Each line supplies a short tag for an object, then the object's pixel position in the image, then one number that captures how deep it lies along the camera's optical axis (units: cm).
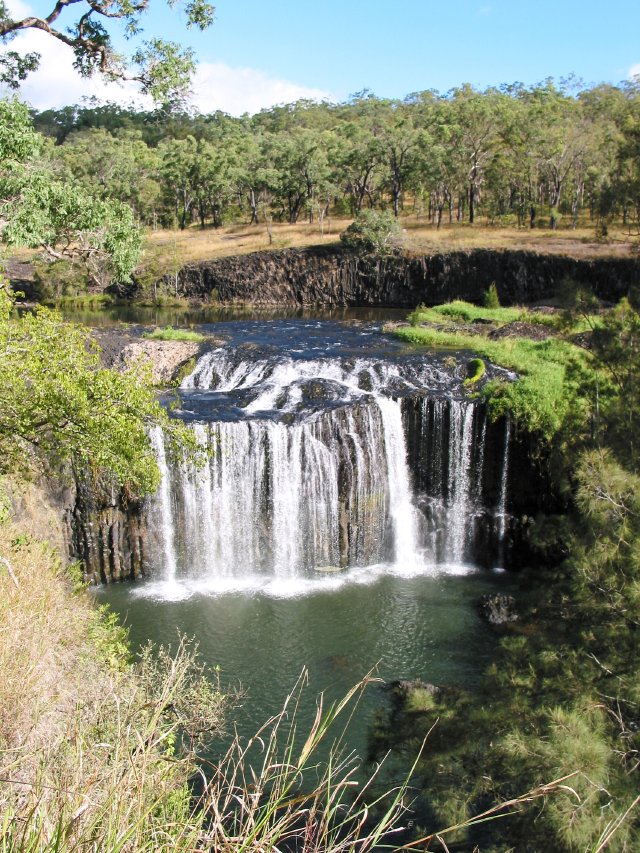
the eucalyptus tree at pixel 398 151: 5606
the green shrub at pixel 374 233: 4794
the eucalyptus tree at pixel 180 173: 6094
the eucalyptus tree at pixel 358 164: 5788
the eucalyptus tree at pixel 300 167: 5784
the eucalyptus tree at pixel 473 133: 5447
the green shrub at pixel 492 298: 3556
